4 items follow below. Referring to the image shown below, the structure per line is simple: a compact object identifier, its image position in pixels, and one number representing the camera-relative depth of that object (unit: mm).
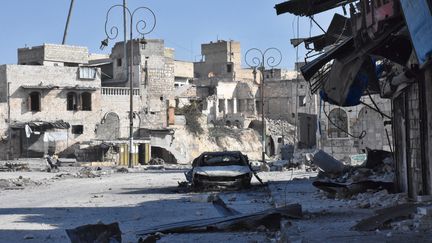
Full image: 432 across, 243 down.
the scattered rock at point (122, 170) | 44269
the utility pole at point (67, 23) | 78475
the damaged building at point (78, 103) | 60562
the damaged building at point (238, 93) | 81750
